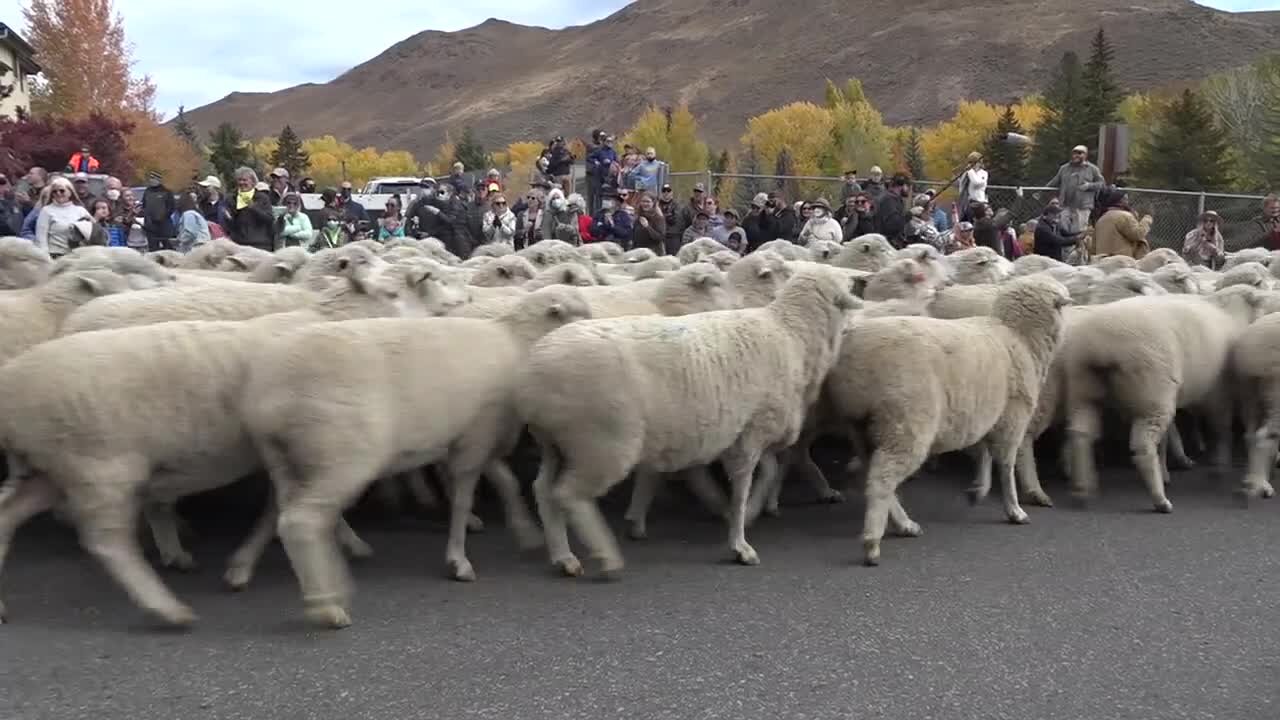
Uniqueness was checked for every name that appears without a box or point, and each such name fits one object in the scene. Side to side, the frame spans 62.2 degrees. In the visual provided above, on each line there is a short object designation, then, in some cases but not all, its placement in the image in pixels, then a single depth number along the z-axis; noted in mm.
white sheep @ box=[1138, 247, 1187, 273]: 9727
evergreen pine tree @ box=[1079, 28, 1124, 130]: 51031
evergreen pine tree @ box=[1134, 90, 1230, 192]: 38438
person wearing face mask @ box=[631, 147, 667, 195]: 14938
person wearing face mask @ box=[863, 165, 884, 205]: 13094
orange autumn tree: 55594
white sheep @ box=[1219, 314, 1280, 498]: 6500
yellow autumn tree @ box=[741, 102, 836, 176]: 71312
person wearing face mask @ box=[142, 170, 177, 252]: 12703
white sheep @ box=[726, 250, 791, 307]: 6609
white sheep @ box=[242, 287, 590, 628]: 4086
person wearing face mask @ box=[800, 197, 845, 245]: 11289
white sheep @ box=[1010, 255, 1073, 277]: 8523
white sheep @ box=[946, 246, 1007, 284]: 7949
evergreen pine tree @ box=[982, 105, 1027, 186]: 45344
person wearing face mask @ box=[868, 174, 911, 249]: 12273
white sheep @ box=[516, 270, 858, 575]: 4609
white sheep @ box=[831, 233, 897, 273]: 7937
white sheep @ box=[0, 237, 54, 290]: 6492
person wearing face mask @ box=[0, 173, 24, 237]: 11109
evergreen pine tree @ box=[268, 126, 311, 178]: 62969
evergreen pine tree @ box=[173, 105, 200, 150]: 75875
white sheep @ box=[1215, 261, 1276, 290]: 7641
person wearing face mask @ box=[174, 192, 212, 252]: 11289
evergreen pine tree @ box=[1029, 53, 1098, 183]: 48438
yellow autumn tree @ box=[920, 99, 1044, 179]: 68875
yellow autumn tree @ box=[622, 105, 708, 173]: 71562
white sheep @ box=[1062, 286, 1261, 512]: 6246
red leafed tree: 35112
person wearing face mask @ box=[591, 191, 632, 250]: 12961
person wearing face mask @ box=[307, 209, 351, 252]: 12227
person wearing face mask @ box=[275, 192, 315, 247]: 11812
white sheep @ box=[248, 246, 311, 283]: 6863
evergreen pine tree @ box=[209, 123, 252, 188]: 52031
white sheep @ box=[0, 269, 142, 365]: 5176
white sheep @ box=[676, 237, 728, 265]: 8727
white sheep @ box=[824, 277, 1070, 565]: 5371
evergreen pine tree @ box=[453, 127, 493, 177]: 59844
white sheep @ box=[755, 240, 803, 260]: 8859
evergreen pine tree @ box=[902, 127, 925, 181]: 59844
